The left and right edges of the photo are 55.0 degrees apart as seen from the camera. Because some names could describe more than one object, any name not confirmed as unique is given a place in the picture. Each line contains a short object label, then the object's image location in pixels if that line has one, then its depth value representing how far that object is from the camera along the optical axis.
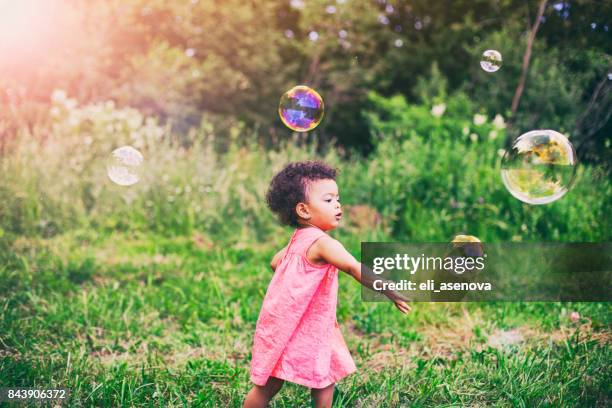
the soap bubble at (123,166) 4.63
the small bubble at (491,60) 4.60
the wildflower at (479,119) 5.68
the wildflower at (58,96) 7.75
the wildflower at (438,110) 6.24
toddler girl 2.05
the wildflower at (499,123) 5.80
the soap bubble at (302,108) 4.01
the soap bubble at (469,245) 2.70
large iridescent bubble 3.63
